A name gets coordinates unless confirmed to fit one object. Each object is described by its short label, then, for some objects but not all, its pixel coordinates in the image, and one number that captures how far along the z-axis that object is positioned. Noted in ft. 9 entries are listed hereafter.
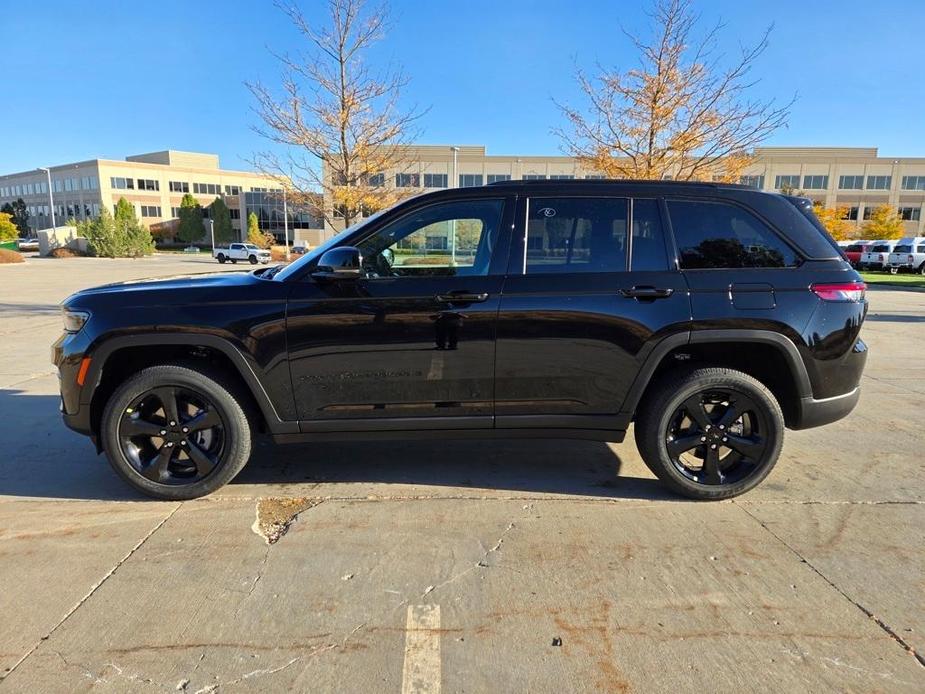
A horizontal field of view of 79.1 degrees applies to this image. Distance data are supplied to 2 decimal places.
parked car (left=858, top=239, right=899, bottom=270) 111.34
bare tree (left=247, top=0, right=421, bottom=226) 31.40
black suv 10.84
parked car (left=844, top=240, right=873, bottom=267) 112.19
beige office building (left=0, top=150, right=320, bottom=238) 266.77
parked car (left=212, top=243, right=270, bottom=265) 147.13
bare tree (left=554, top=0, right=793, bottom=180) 33.63
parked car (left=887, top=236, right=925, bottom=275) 107.76
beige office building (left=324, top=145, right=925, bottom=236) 223.71
